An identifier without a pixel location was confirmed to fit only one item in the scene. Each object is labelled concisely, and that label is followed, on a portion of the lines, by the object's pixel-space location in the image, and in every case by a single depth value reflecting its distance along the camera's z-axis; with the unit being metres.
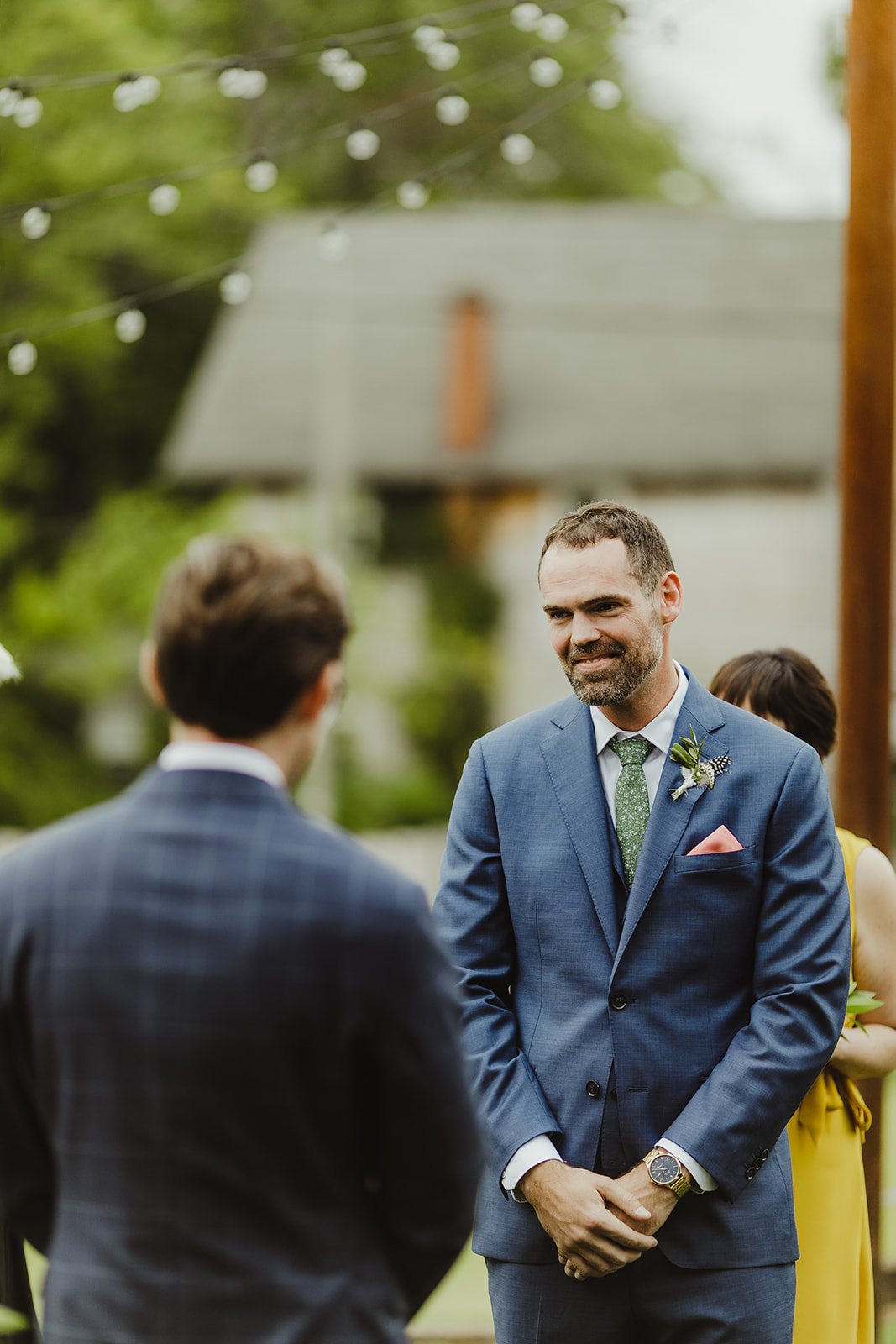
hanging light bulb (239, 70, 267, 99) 10.95
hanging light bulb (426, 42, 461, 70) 10.87
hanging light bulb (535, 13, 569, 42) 11.57
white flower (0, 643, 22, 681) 5.14
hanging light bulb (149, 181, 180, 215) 10.81
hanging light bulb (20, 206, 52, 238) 10.37
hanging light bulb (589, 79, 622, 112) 11.34
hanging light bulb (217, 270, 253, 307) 11.99
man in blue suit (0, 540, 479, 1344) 2.92
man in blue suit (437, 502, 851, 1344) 4.57
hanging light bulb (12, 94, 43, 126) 10.34
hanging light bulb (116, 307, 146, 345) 11.35
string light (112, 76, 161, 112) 10.19
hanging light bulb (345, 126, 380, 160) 11.26
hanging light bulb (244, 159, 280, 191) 11.58
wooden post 7.84
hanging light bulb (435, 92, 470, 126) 11.07
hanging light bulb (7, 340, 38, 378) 10.45
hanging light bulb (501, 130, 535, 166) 12.05
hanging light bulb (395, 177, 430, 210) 11.70
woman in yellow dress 5.21
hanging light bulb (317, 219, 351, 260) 11.77
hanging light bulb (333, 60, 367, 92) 10.91
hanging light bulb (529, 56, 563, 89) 11.02
